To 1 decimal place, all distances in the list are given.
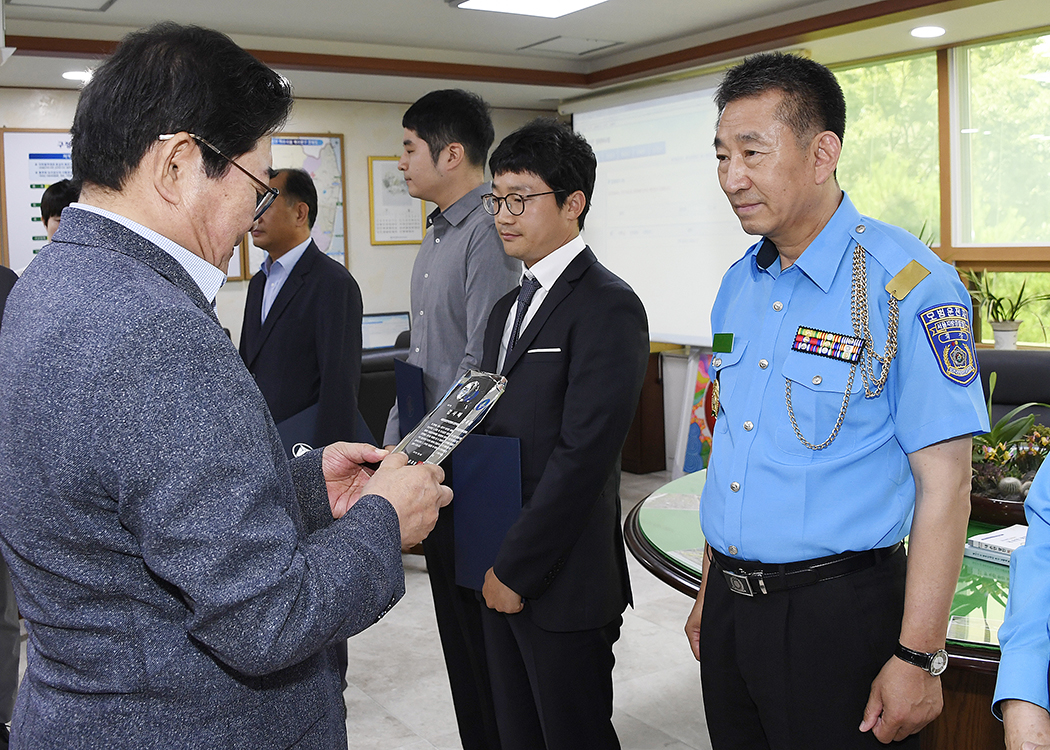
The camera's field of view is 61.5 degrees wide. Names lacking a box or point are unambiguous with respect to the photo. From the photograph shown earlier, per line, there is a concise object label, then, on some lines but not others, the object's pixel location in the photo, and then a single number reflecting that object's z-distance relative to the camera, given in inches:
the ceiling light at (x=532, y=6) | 181.3
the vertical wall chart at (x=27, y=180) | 224.8
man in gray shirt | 90.8
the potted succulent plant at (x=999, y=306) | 187.8
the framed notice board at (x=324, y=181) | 254.2
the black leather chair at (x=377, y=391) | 176.2
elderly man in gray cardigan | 33.7
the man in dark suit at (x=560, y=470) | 73.9
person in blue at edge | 39.4
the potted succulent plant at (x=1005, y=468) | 80.1
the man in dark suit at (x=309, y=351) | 108.5
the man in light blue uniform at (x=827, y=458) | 52.2
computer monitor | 270.8
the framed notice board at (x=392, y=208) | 269.7
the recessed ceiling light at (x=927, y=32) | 183.8
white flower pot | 187.0
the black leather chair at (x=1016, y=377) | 118.0
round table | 55.8
